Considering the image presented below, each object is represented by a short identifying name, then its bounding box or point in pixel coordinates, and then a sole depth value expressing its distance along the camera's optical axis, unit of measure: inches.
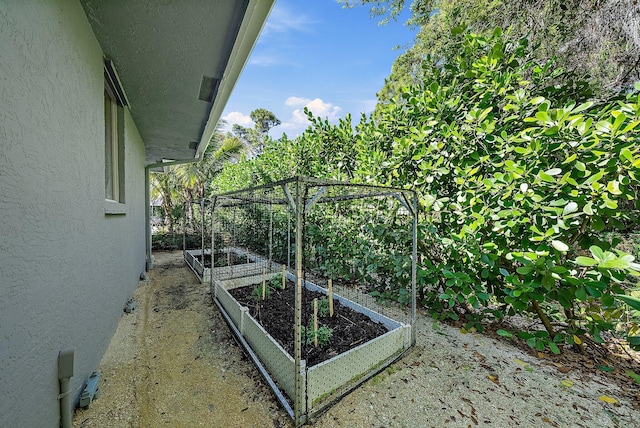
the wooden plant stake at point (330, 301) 109.4
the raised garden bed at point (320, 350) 71.5
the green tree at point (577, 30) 122.3
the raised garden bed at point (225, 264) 188.1
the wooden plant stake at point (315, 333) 90.8
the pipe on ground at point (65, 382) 56.2
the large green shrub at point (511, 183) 69.2
